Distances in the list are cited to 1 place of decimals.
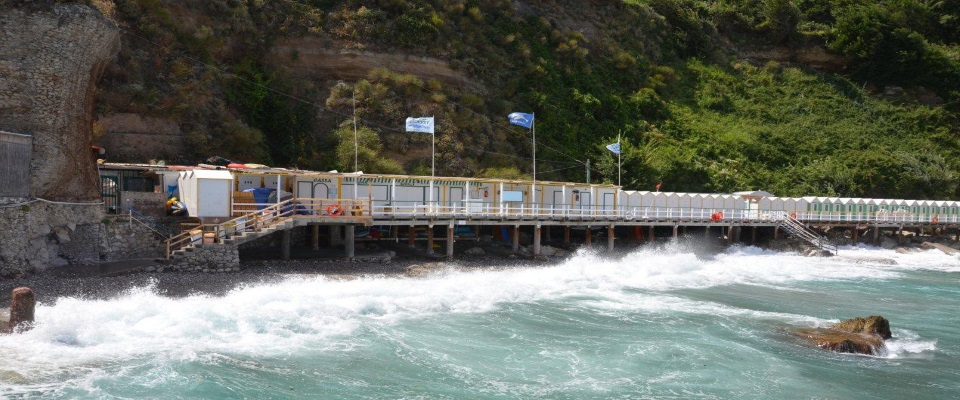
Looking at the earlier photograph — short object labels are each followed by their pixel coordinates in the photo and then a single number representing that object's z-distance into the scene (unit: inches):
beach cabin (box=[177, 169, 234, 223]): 1146.0
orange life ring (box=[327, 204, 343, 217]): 1235.9
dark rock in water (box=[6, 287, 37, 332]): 740.6
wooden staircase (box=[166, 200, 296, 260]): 1081.6
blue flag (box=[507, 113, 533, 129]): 1642.5
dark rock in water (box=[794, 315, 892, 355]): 818.8
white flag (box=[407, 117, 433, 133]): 1472.7
